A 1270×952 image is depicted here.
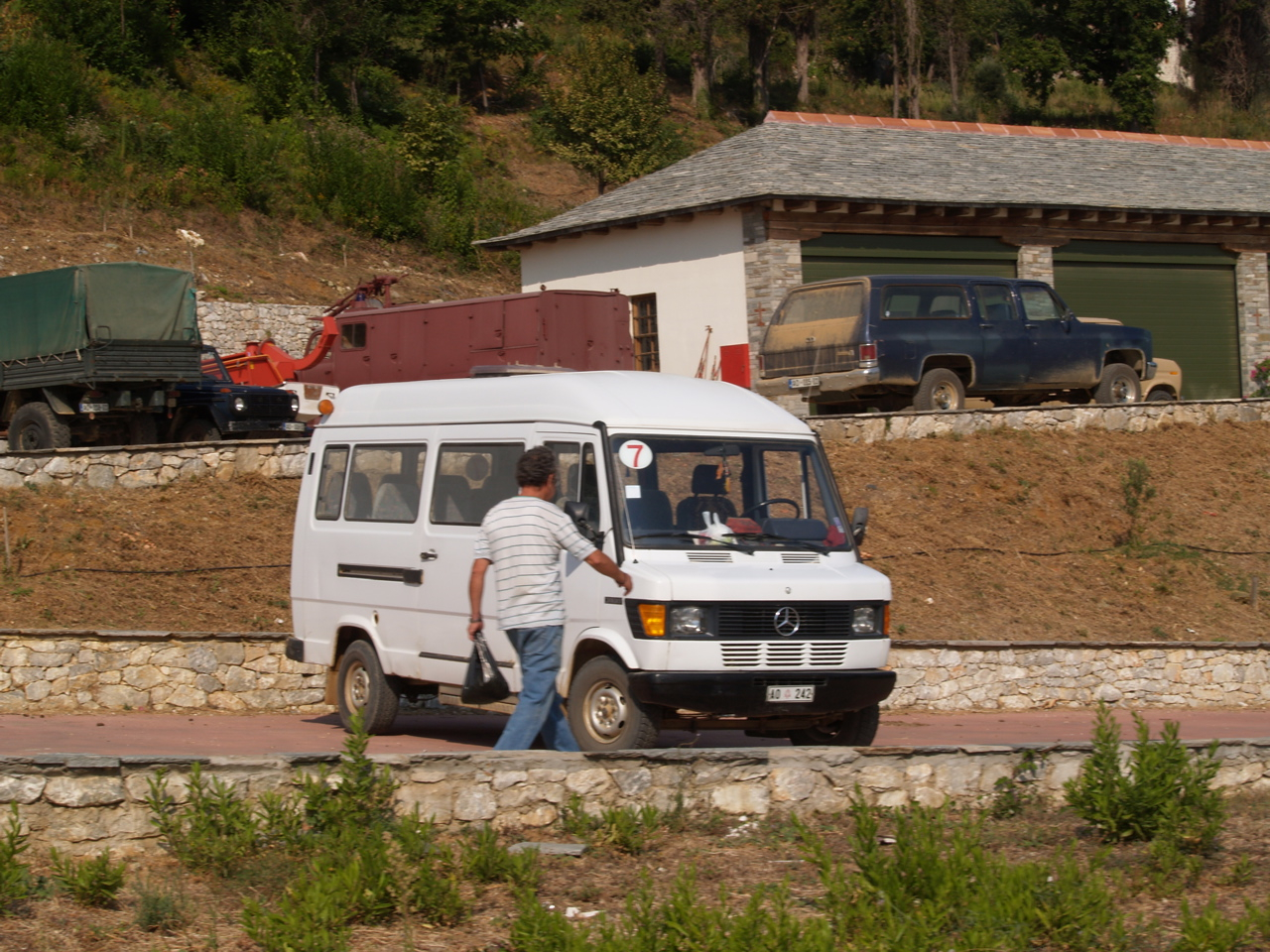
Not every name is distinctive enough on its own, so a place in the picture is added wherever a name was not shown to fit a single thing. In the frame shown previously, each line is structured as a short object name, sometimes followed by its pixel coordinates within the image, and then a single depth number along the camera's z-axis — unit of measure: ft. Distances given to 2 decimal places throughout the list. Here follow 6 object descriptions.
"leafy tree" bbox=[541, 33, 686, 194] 331.16
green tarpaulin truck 131.03
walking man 50.49
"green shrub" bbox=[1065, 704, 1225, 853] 43.55
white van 54.54
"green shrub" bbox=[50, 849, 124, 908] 37.78
